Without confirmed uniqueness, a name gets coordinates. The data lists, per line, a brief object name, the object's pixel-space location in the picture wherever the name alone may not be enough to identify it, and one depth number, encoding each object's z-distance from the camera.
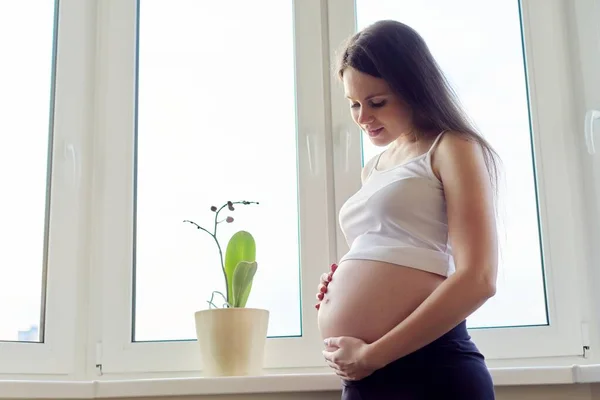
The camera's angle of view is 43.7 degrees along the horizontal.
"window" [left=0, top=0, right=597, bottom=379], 1.67
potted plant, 1.53
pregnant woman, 1.09
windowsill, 1.42
